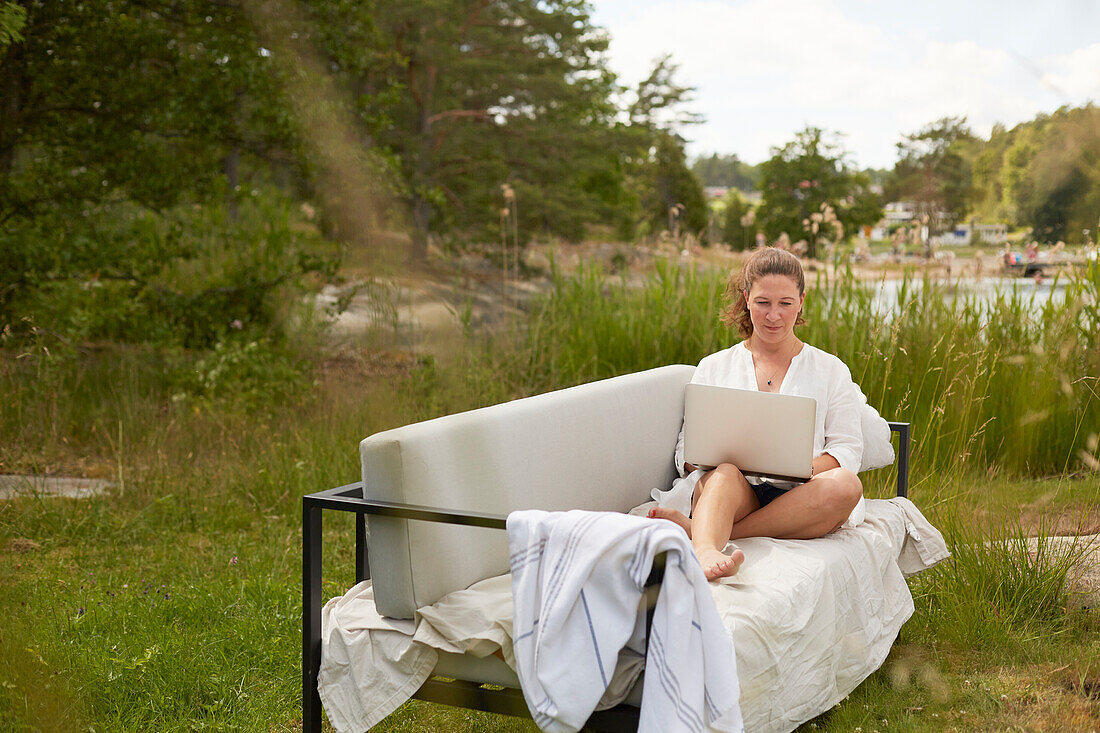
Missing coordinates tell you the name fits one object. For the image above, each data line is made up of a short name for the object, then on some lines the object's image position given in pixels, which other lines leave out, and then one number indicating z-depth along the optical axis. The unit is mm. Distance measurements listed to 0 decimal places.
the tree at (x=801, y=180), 19594
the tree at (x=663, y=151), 16250
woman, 2400
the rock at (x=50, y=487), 3953
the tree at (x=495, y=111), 13375
